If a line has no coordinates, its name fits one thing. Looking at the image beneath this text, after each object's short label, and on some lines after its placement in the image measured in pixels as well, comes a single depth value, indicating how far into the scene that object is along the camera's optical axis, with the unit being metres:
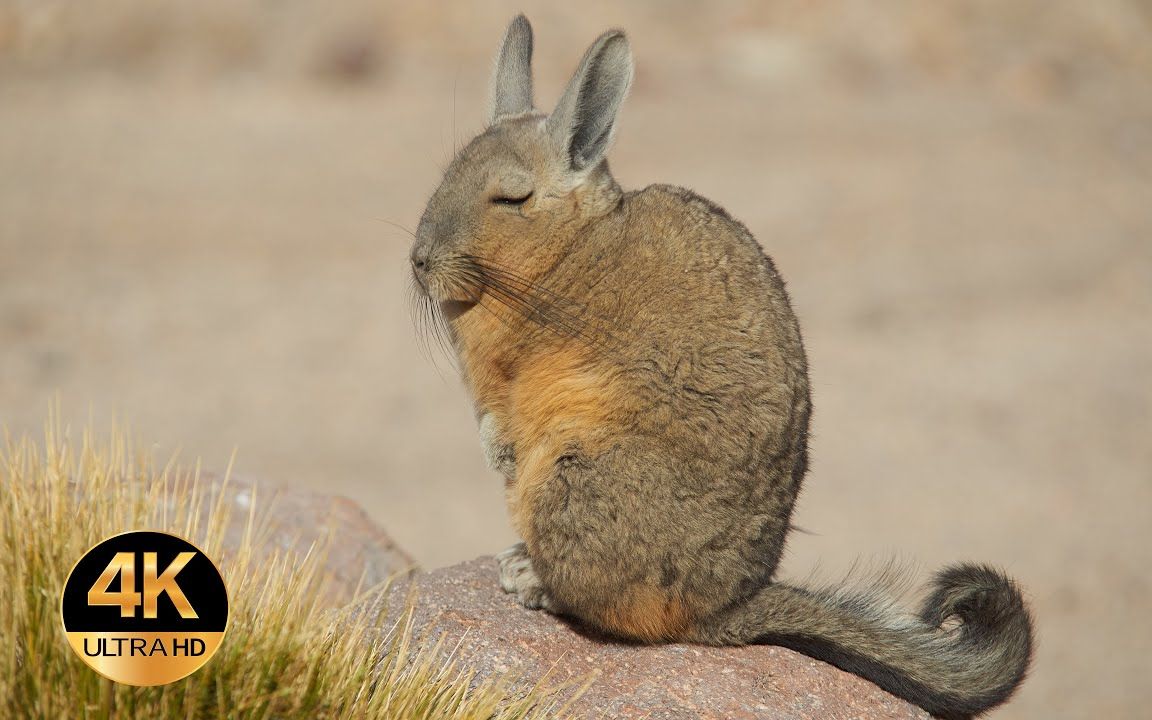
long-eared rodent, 9.77
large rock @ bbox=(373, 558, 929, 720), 9.59
